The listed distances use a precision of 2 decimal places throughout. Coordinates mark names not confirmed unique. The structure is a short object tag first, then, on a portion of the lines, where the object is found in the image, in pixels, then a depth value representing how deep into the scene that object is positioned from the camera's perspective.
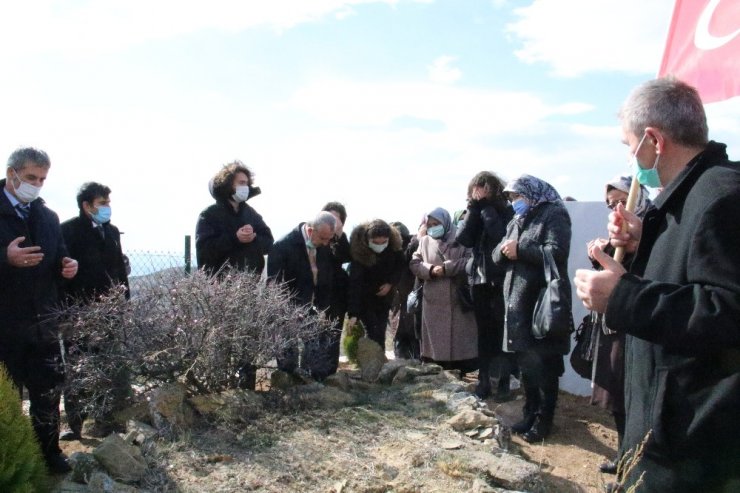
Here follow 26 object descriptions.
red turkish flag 3.52
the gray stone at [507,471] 3.70
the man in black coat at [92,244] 5.32
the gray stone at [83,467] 3.38
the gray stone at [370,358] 5.65
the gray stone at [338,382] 5.18
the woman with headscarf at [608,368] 4.34
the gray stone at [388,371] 5.59
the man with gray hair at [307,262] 5.59
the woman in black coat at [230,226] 5.62
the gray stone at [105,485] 3.19
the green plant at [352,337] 7.23
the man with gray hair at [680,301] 1.85
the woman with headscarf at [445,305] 6.49
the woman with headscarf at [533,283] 5.00
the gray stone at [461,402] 4.76
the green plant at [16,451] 2.76
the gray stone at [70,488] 3.23
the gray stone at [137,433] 3.76
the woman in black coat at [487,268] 6.01
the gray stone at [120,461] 3.35
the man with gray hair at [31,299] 4.09
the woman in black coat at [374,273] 6.29
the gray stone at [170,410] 3.96
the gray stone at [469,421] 4.47
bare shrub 4.27
